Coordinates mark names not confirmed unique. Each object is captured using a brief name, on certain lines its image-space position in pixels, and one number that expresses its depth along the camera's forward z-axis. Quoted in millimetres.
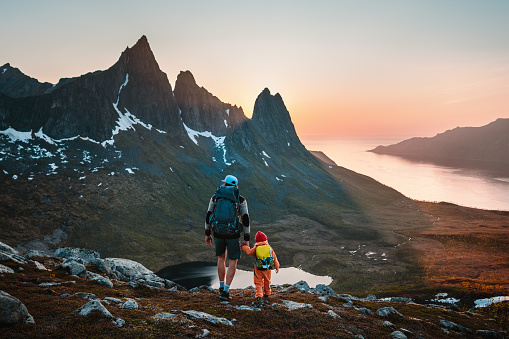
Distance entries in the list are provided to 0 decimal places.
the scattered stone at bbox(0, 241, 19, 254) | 20683
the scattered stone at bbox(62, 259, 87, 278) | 17641
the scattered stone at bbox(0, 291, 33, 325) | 7453
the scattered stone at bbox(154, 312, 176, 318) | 10233
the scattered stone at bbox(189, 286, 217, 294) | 19547
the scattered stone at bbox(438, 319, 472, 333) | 16078
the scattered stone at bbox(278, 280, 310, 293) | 23019
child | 12859
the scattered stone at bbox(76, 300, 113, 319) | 9244
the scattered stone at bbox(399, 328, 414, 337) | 12630
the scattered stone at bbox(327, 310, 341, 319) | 13371
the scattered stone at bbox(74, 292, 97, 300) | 12398
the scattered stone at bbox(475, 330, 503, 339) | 15505
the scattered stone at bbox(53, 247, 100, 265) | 29391
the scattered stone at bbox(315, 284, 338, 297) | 24541
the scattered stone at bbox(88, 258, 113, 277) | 21000
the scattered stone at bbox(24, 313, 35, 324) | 8000
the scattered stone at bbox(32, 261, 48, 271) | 17188
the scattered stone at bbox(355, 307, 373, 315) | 16156
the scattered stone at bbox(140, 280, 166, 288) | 18909
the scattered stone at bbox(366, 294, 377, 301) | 31547
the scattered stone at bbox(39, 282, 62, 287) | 13574
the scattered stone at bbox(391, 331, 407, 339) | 11844
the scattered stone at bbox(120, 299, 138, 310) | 11086
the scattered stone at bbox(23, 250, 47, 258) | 21931
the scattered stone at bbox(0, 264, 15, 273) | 14773
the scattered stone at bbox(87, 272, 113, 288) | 16031
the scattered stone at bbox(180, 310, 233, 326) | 10086
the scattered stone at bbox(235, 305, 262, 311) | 11787
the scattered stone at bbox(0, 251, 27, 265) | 16850
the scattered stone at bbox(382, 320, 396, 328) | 13361
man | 11934
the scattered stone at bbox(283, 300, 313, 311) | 13648
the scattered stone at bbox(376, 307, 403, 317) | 16145
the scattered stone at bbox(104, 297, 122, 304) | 12172
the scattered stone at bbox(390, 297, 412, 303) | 30862
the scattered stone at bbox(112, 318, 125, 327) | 8797
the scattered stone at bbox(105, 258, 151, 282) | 22120
